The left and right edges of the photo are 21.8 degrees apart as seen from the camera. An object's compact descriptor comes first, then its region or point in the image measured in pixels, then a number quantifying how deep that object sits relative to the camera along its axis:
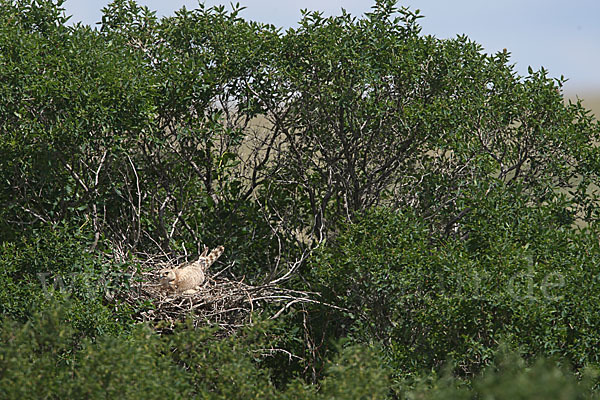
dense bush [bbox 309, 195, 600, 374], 12.35
